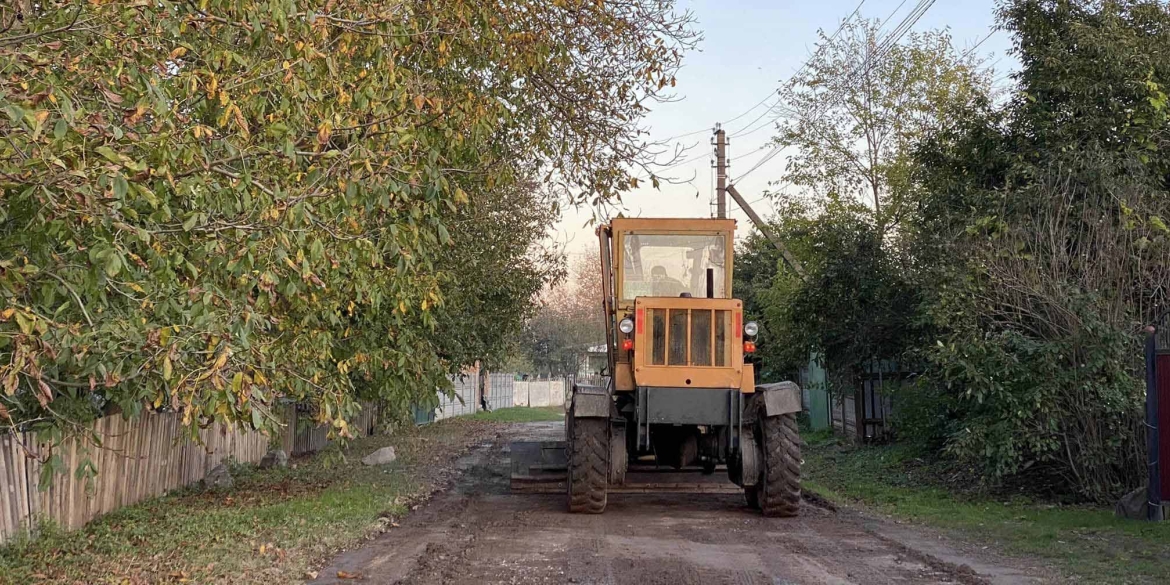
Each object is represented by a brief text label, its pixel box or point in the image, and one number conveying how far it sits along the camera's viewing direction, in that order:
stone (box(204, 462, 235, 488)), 14.52
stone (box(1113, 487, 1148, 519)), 11.19
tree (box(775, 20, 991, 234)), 25.48
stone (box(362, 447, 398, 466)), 19.75
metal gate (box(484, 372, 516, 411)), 55.86
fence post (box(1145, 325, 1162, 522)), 10.99
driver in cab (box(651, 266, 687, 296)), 13.21
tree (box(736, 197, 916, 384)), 18.33
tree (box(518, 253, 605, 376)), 74.44
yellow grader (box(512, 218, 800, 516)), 12.23
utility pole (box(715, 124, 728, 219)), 29.23
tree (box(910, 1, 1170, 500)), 12.66
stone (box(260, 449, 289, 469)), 18.00
